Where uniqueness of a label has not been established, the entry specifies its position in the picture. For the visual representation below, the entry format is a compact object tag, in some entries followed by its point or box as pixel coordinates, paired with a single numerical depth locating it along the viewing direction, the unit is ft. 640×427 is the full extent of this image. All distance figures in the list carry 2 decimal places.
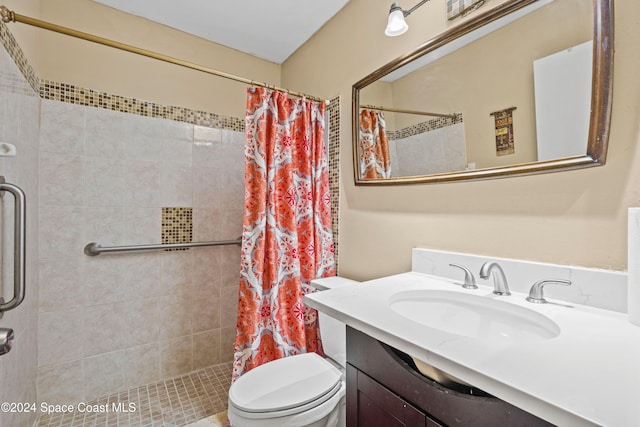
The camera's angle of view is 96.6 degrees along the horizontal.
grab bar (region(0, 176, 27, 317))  3.22
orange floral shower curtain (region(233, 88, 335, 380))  4.95
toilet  3.38
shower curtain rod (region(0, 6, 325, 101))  3.50
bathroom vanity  1.51
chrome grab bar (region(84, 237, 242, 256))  5.45
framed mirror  2.70
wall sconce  4.07
